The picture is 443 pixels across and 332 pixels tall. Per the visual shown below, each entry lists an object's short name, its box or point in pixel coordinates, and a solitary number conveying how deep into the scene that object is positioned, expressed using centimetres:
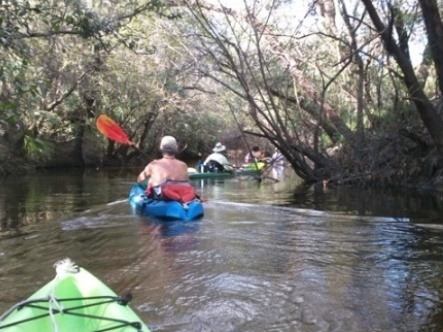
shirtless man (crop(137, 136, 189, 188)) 765
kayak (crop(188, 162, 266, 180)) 1504
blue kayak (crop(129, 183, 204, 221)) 738
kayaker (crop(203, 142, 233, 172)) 1577
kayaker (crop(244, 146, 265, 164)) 1794
